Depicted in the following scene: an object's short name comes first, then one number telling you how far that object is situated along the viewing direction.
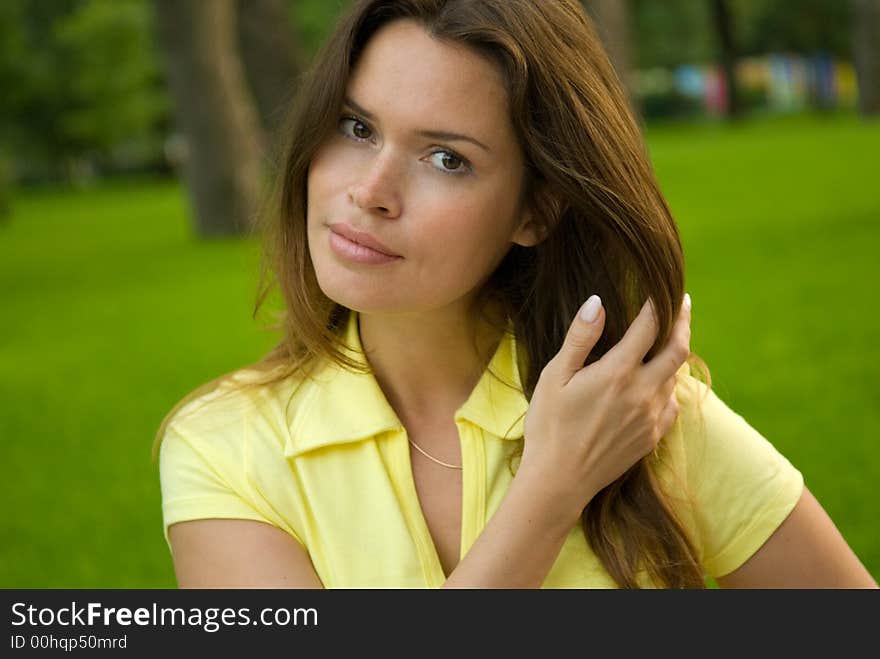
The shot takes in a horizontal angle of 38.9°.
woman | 2.13
